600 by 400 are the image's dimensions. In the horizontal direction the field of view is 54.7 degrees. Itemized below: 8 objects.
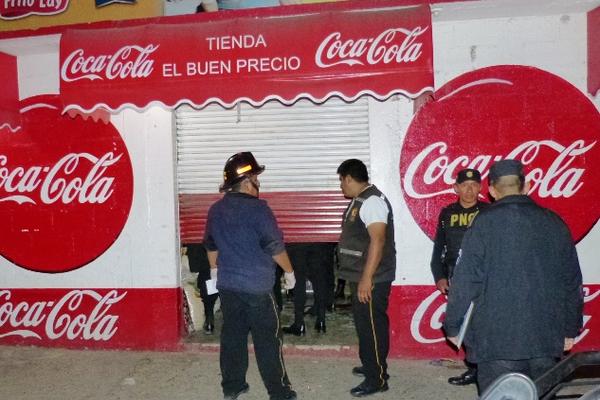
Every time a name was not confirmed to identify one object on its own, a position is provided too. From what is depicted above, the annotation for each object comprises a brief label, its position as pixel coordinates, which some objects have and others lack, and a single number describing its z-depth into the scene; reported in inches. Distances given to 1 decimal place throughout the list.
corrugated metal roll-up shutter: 227.3
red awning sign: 184.9
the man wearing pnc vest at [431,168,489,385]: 190.1
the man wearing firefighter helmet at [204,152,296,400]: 176.2
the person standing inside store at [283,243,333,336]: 246.1
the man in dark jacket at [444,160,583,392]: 125.2
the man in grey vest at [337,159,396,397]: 181.9
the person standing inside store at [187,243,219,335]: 248.1
